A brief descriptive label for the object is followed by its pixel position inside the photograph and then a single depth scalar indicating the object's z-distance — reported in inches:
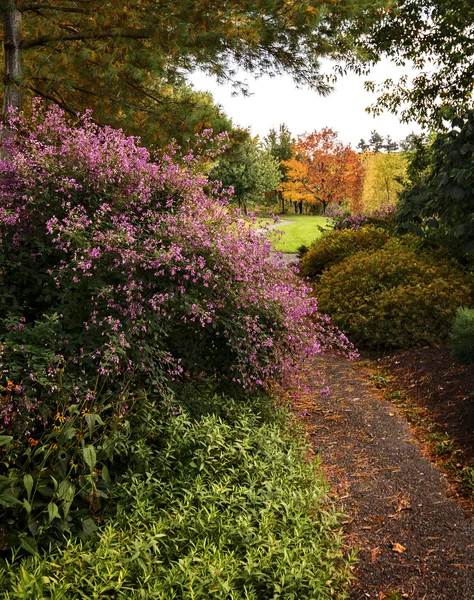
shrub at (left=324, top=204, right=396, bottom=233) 505.4
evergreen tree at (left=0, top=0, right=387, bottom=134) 271.1
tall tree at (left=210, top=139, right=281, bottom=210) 1189.7
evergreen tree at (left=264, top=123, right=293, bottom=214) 1711.4
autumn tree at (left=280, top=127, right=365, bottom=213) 1405.0
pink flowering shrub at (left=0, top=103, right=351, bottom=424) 146.9
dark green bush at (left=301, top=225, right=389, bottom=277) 433.7
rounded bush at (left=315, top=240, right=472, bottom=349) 282.5
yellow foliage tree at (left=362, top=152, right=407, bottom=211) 1000.2
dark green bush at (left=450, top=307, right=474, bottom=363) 226.4
